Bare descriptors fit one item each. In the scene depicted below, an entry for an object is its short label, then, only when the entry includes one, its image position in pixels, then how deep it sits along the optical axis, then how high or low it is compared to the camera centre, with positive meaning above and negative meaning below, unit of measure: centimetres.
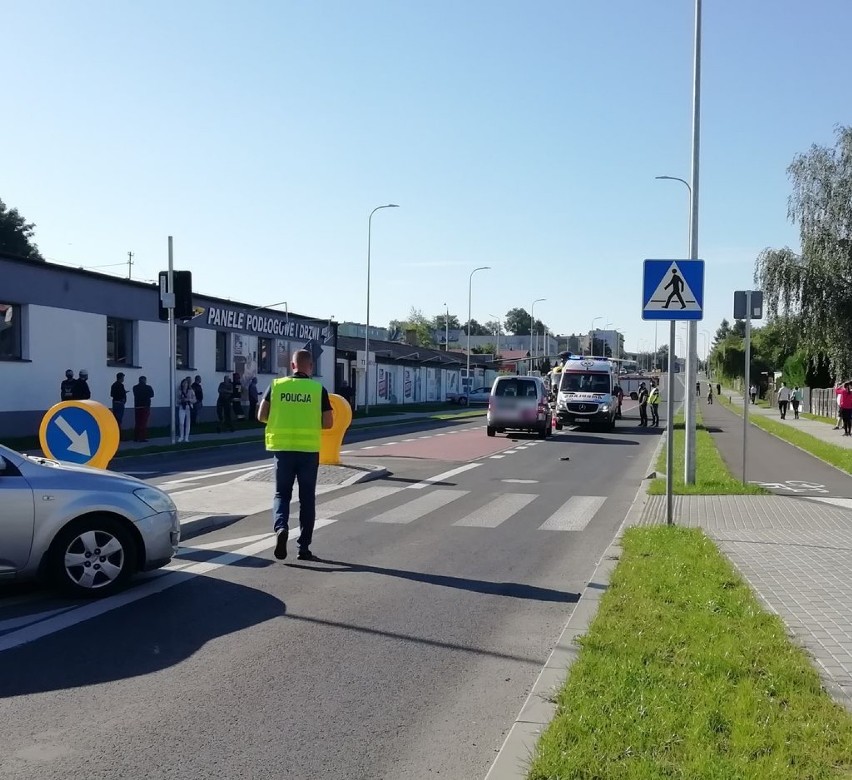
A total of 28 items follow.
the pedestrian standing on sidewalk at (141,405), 2488 -118
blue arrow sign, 1125 -90
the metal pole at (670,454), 1046 -94
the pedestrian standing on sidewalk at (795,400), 4841 -150
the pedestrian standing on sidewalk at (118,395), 2598 -97
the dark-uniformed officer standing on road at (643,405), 3838 -150
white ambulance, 3500 -101
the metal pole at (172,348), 2220 +30
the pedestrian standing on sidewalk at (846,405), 3134 -111
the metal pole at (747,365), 1415 +7
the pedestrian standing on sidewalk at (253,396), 3462 -125
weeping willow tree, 4200 +470
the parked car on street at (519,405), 2991 -123
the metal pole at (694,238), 1405 +197
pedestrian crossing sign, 1046 +85
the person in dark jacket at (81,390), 2242 -74
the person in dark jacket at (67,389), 2270 -73
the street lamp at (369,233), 4928 +673
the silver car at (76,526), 712 -129
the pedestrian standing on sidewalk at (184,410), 2570 -133
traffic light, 2189 +153
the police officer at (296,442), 887 -74
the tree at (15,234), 6112 +798
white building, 2686 +70
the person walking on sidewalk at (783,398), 4834 -141
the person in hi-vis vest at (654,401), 3892 -137
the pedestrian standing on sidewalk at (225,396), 3123 -114
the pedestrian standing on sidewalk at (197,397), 3150 -121
